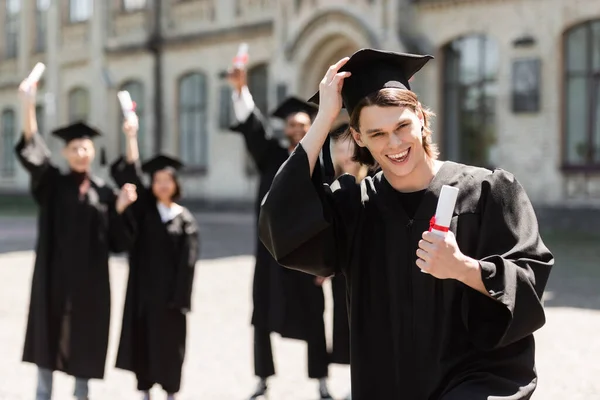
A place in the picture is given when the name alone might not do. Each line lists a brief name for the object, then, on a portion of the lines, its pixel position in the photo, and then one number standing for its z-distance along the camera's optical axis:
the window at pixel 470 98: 18.22
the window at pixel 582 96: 16.83
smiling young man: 2.67
